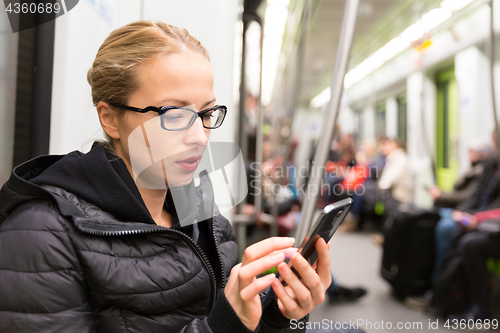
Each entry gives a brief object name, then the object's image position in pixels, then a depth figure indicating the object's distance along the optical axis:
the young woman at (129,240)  0.54
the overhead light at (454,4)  4.18
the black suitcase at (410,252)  2.57
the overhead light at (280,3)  1.49
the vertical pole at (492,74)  1.70
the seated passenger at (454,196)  2.60
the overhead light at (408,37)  4.28
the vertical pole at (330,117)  0.84
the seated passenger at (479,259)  2.24
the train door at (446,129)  5.18
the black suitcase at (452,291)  2.28
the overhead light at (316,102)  4.73
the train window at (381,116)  6.34
